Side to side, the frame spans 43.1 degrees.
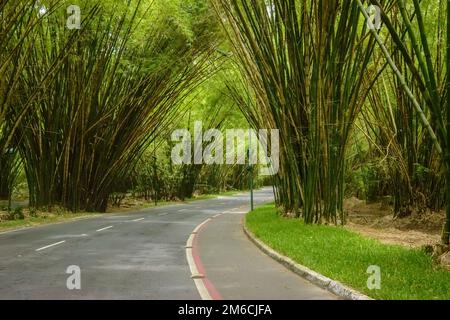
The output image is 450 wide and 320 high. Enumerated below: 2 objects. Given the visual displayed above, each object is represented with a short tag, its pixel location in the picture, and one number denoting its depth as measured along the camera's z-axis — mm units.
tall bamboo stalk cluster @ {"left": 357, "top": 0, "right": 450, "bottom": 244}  8180
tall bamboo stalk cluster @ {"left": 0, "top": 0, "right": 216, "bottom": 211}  19844
